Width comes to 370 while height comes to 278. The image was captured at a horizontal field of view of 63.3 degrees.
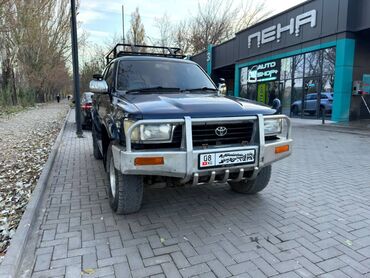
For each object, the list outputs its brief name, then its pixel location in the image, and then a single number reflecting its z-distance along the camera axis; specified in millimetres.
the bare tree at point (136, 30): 31562
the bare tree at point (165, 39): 33625
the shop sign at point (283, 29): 15672
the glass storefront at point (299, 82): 15414
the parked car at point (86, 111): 9781
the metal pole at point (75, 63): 9555
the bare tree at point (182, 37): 33938
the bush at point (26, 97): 27717
